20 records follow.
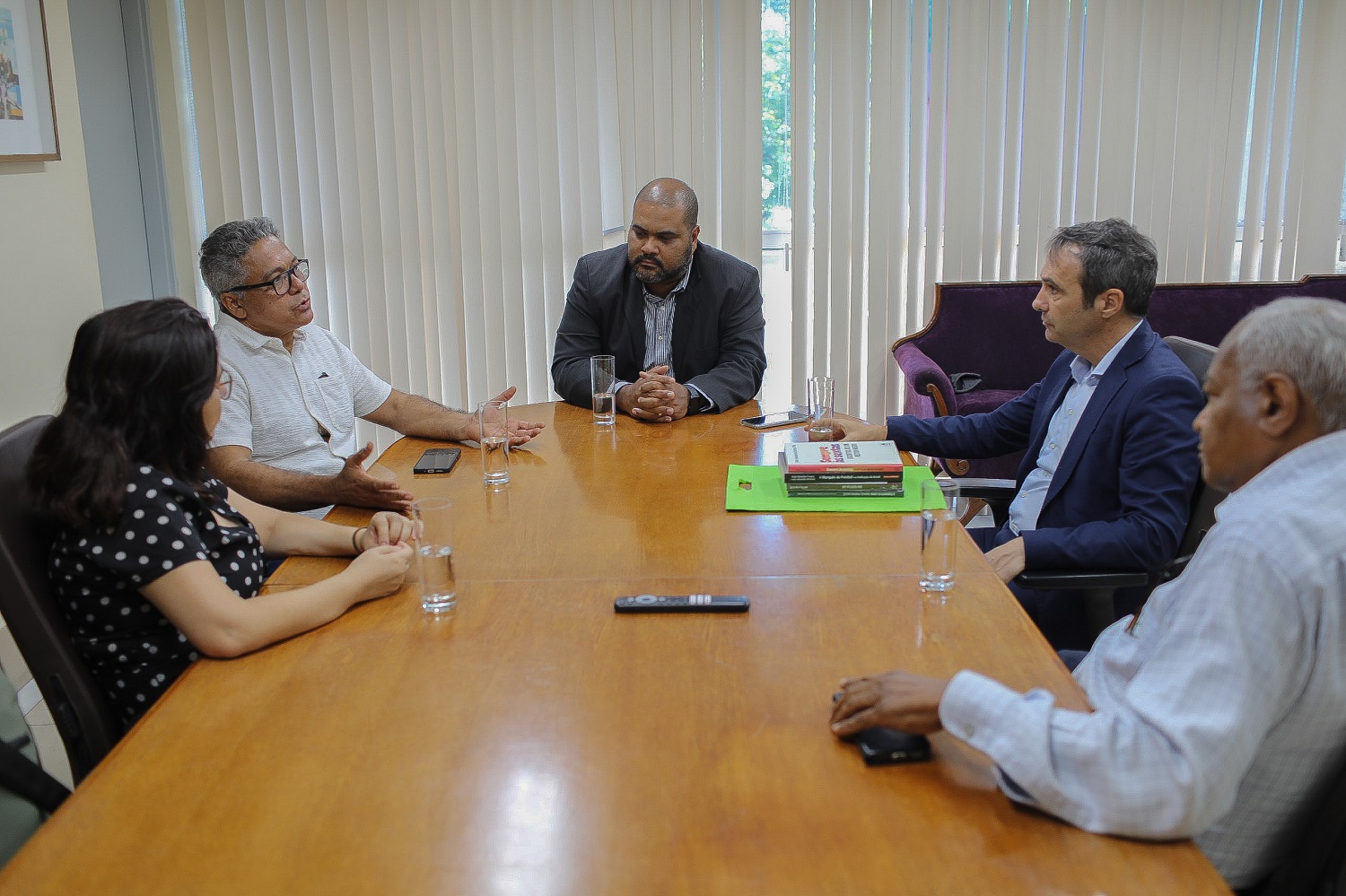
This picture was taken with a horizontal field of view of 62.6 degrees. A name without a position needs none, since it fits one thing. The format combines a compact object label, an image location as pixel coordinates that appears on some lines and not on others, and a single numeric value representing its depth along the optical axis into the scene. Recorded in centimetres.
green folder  205
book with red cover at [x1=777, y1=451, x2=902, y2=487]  212
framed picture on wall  319
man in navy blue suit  203
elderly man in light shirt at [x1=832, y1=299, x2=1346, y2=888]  98
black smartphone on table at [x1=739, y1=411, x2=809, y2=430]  284
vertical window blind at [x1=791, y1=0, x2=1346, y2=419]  438
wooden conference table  98
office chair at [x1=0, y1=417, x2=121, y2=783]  143
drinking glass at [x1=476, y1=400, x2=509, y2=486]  227
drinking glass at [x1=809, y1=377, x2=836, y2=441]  249
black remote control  155
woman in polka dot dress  144
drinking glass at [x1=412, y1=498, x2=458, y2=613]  157
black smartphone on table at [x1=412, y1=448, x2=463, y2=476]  244
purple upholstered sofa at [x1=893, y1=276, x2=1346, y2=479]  445
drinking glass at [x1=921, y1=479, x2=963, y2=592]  160
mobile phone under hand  114
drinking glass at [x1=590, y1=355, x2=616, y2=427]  282
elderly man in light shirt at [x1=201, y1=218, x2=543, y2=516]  234
